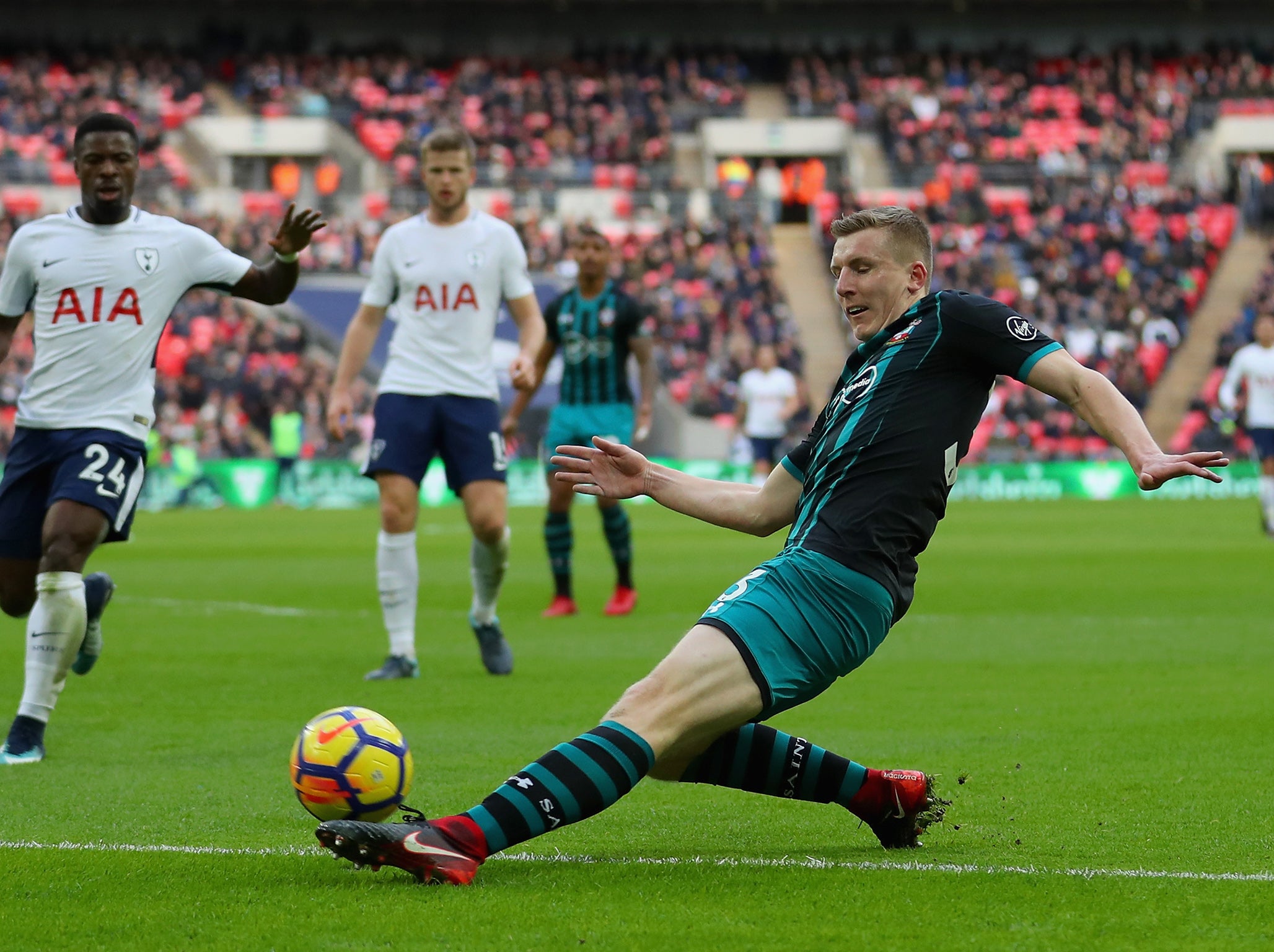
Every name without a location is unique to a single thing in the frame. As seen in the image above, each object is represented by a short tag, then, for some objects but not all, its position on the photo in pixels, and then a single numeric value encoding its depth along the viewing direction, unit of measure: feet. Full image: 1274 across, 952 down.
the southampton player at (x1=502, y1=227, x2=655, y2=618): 75.61
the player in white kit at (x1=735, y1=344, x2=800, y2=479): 149.07
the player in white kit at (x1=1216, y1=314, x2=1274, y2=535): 125.39
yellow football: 30.17
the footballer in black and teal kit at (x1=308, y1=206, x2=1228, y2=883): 26.48
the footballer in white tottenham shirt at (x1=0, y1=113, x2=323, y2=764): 41.22
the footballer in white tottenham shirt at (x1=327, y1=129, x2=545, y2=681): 55.93
